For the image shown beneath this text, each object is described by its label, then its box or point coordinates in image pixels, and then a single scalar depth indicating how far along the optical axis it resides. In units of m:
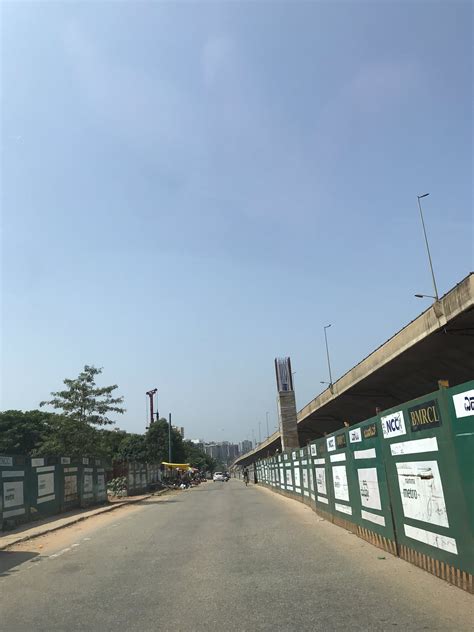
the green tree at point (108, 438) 31.25
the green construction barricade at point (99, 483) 26.73
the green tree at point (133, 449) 91.46
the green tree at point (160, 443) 90.88
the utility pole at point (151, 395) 126.69
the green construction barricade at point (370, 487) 9.47
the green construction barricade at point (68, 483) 21.70
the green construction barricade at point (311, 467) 18.34
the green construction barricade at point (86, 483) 24.38
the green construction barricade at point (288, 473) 28.93
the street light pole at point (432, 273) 33.38
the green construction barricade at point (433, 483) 6.48
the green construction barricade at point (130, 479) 37.50
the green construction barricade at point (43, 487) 18.28
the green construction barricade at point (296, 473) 25.58
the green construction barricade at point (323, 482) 14.98
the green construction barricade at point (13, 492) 15.70
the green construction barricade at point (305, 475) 21.52
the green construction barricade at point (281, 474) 33.44
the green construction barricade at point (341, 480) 12.27
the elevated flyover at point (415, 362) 24.69
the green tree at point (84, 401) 30.36
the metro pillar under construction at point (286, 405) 55.91
